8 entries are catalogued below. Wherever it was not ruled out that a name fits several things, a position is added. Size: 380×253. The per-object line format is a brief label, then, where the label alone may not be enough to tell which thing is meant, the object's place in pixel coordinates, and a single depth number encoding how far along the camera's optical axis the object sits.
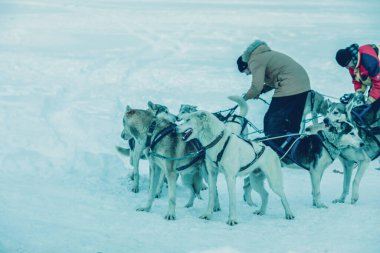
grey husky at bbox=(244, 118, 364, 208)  10.97
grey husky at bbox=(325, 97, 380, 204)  11.34
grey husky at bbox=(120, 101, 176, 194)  10.74
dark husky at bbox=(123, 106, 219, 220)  9.98
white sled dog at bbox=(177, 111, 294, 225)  9.54
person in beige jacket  11.36
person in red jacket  11.30
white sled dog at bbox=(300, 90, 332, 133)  16.64
